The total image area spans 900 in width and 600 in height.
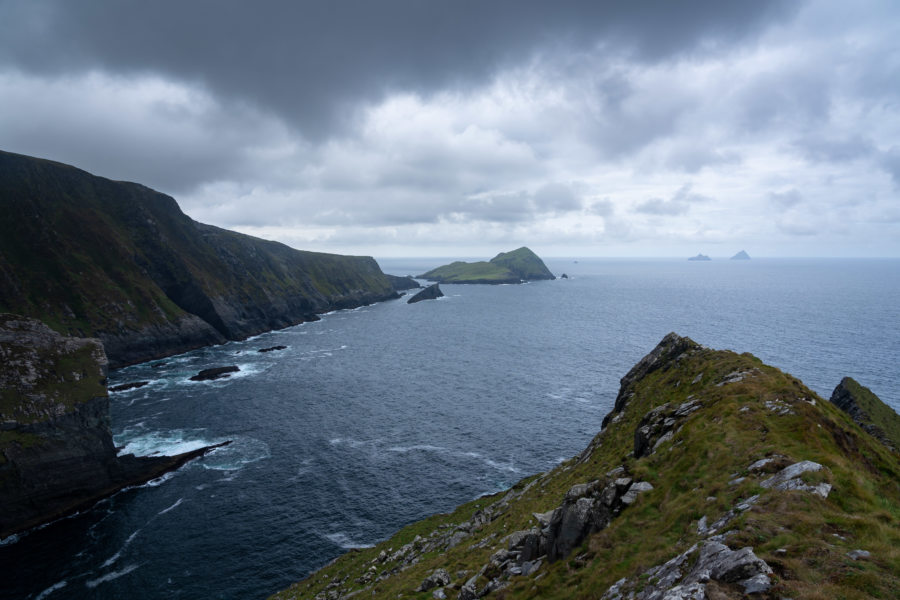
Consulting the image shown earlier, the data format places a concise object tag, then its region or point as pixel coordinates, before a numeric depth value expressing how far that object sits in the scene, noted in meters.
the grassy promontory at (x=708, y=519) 12.38
